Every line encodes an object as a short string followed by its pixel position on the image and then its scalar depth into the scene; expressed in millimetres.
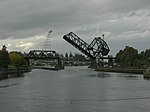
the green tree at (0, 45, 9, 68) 89019
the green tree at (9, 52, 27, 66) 113362
